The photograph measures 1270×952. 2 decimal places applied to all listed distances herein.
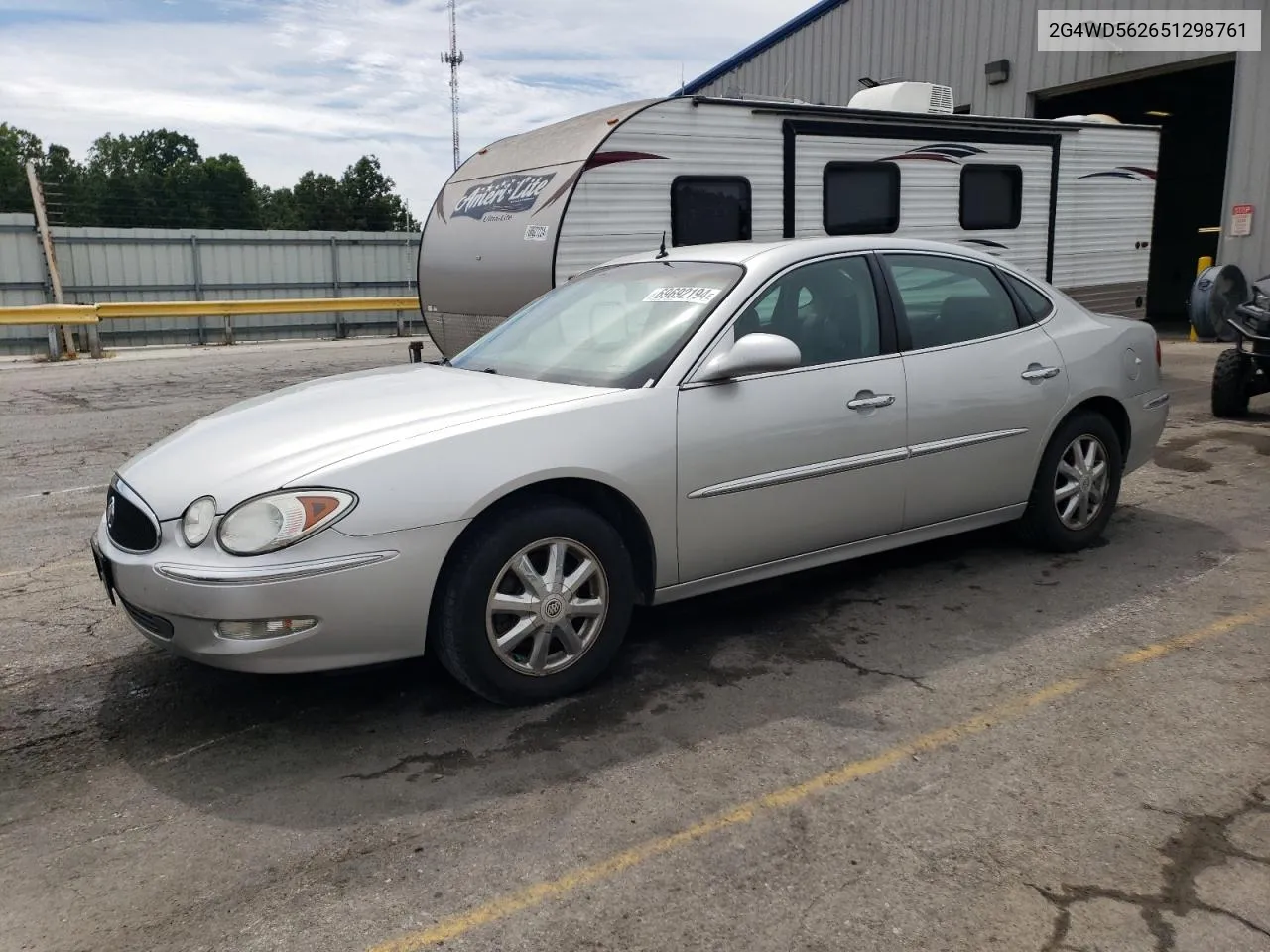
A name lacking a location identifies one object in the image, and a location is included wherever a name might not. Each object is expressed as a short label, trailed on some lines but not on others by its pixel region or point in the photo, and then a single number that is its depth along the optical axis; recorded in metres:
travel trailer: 8.51
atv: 8.73
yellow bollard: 17.13
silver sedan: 3.33
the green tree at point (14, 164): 38.03
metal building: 15.89
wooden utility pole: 18.00
